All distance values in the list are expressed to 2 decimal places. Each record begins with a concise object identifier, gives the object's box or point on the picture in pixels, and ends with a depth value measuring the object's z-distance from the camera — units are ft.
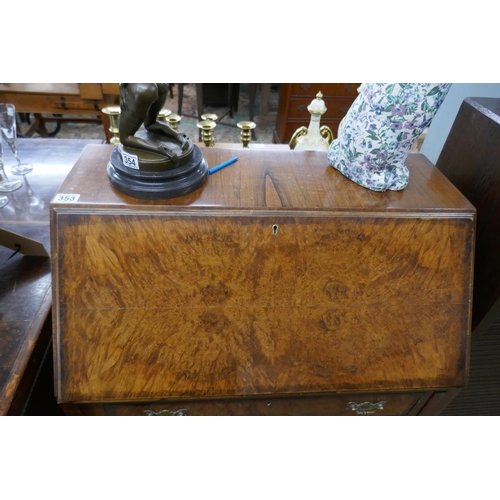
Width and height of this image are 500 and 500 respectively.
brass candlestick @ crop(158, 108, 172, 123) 4.59
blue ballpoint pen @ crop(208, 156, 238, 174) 3.42
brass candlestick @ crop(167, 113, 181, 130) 4.87
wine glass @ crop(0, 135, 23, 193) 4.81
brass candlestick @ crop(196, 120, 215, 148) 4.74
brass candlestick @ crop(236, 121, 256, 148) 4.82
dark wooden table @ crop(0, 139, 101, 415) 3.12
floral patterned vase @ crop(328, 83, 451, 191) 2.76
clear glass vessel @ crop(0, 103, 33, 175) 4.35
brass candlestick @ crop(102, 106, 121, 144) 4.47
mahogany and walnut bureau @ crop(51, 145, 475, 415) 3.01
